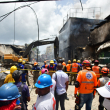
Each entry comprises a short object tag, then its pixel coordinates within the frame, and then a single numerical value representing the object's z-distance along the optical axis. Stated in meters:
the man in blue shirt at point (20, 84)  2.17
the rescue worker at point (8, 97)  1.13
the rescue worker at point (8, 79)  2.97
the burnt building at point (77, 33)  20.77
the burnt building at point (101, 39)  10.12
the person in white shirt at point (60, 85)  2.86
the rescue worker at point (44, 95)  1.35
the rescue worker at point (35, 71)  6.45
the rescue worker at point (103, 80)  3.03
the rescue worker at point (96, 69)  4.82
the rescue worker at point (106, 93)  1.30
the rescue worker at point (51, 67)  5.91
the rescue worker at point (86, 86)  2.61
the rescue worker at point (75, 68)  6.95
